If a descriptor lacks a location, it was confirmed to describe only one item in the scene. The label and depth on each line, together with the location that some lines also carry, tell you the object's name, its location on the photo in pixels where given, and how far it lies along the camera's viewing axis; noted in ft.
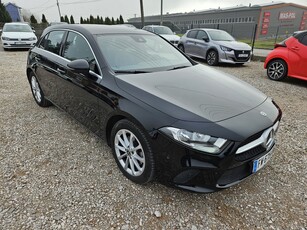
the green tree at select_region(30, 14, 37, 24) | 101.50
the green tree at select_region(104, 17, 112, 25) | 117.19
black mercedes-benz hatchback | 5.71
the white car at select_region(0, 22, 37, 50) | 38.37
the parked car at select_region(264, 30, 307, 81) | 18.16
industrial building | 88.90
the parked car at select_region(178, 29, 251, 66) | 26.91
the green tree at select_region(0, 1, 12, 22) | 98.19
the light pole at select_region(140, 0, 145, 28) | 68.92
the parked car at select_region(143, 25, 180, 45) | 39.53
